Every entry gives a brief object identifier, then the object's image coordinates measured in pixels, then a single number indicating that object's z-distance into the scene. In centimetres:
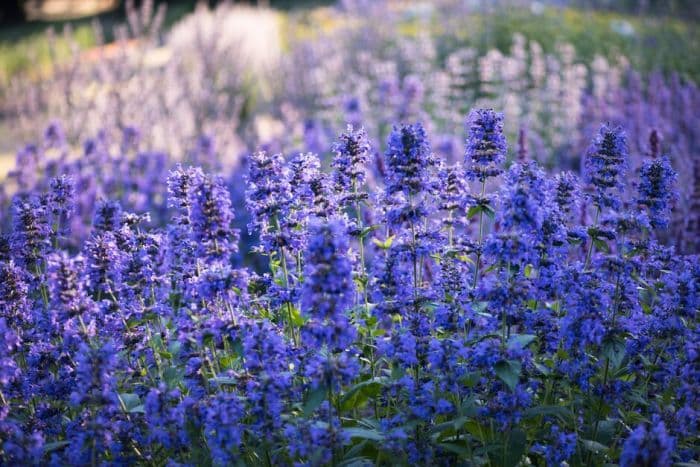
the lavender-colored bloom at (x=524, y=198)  335
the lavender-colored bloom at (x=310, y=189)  392
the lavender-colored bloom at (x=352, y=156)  392
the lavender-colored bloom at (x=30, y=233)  403
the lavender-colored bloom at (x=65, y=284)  326
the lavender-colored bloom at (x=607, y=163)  395
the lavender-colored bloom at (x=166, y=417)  321
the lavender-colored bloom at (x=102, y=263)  360
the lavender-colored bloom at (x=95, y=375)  319
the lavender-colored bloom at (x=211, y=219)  333
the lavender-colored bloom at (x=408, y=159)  359
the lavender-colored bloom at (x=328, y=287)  313
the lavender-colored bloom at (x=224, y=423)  312
